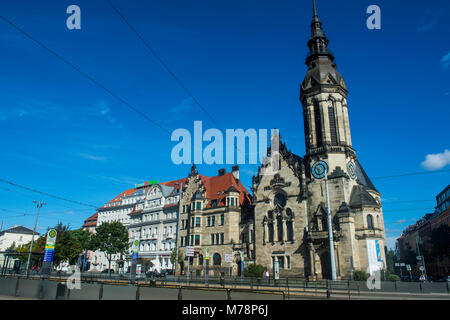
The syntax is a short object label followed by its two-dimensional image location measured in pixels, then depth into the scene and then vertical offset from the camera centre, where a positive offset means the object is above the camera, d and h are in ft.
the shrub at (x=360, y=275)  122.93 -4.23
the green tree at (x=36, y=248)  195.00 +8.73
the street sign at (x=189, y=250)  112.57 +4.23
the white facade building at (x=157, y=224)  192.54 +23.70
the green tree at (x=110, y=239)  179.22 +12.79
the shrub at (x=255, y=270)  143.07 -3.12
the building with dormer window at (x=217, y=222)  165.07 +21.77
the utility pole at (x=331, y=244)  107.96 +6.51
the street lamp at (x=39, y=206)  157.79 +26.42
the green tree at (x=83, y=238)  184.73 +14.21
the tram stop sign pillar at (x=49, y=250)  70.04 +2.46
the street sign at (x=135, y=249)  84.22 +3.38
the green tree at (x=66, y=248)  185.26 +7.86
